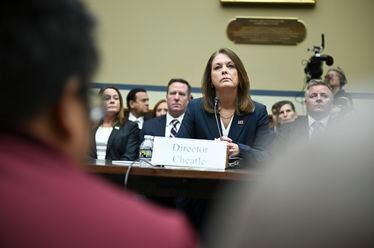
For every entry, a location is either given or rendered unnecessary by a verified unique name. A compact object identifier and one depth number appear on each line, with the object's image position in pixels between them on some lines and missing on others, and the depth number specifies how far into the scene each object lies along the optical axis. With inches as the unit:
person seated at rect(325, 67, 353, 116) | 195.8
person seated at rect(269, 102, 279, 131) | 210.0
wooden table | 91.0
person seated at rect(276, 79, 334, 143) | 137.3
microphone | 118.3
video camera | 234.5
